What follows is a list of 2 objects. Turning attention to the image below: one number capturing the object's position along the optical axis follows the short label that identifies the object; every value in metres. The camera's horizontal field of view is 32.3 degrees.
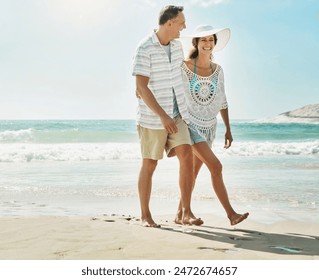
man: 4.02
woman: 4.15
